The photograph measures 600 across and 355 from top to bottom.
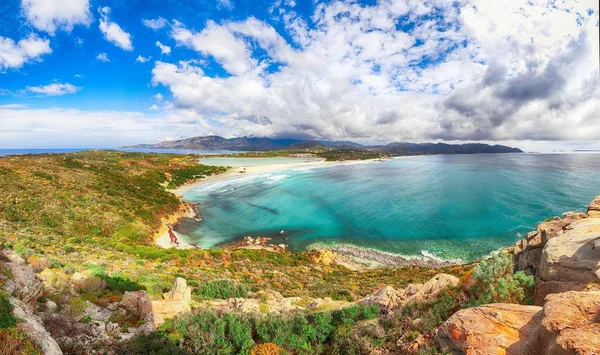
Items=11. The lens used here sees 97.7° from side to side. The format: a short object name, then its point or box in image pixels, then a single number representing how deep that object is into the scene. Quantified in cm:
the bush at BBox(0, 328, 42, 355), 562
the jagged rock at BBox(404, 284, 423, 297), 1278
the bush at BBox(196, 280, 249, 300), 1474
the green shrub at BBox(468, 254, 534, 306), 775
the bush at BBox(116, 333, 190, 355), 801
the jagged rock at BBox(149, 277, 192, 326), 1014
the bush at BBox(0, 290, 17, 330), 655
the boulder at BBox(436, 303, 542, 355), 557
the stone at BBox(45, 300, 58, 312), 972
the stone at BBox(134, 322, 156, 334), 912
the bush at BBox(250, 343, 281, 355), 819
